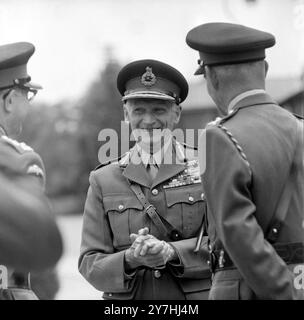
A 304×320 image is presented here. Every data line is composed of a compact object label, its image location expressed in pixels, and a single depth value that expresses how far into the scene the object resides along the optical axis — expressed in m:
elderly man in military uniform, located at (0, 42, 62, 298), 5.78
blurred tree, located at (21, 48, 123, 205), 28.58
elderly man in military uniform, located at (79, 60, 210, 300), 6.42
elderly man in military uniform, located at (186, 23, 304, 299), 5.12
